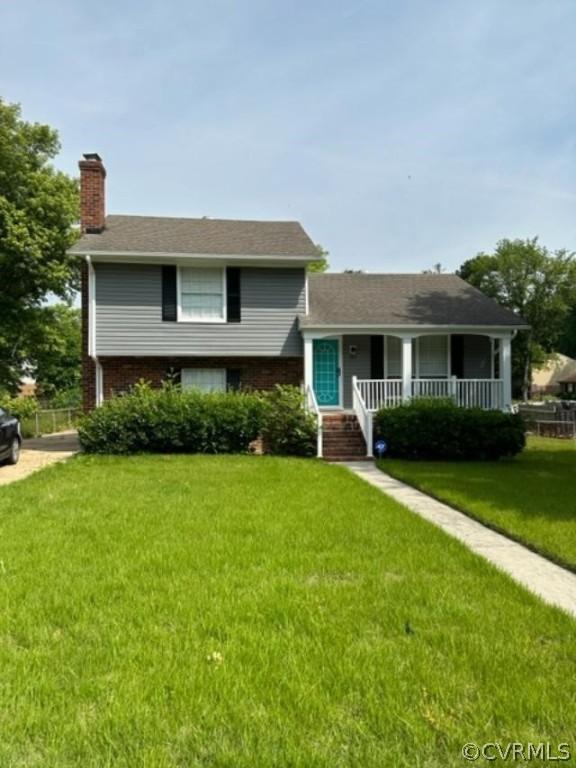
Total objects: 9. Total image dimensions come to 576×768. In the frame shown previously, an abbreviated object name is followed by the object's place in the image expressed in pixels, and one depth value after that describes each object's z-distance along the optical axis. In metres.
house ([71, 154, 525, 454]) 15.31
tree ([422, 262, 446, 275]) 63.92
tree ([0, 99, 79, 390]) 22.95
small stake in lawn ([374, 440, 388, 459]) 13.08
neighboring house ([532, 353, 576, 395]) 67.29
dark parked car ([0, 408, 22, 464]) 12.16
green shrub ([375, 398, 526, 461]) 12.99
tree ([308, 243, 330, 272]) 34.90
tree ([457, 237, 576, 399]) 50.38
